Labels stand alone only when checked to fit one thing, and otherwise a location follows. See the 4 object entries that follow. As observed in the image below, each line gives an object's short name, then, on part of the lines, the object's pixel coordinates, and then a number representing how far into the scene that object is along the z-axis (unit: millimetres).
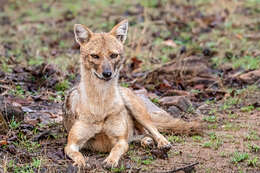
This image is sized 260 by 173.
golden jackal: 11195
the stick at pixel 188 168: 9765
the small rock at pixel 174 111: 15297
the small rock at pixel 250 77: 18594
